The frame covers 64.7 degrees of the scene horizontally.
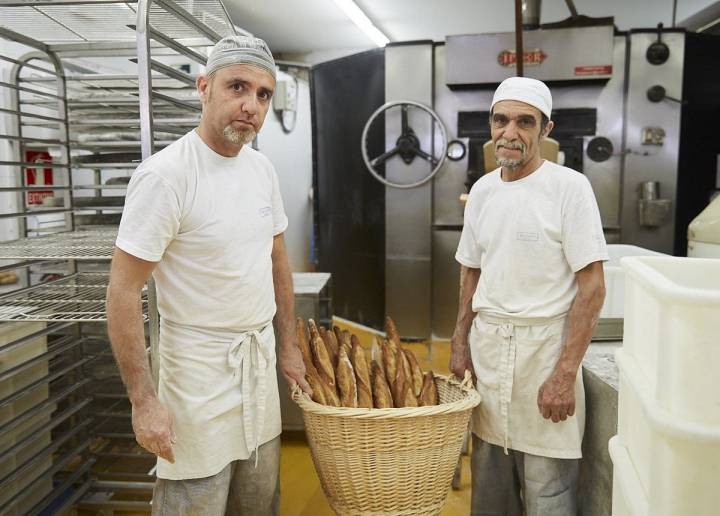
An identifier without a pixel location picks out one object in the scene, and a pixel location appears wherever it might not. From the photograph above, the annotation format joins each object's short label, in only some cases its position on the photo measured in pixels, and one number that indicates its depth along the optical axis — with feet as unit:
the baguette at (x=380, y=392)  5.93
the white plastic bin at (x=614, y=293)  6.72
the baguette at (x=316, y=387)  5.87
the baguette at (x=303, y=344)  6.44
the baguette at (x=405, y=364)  6.30
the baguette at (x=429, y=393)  6.13
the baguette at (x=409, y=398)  5.92
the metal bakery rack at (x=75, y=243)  6.44
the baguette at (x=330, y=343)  6.56
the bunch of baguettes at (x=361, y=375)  5.97
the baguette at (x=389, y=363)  6.39
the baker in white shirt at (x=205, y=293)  4.54
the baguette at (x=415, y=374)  6.24
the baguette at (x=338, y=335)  6.99
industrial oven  13.84
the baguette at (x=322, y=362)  6.18
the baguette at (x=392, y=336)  6.77
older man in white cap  5.50
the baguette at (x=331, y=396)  5.88
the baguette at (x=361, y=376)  5.96
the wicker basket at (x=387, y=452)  5.28
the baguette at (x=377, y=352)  6.71
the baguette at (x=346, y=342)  6.75
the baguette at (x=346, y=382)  5.93
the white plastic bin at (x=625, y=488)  2.72
